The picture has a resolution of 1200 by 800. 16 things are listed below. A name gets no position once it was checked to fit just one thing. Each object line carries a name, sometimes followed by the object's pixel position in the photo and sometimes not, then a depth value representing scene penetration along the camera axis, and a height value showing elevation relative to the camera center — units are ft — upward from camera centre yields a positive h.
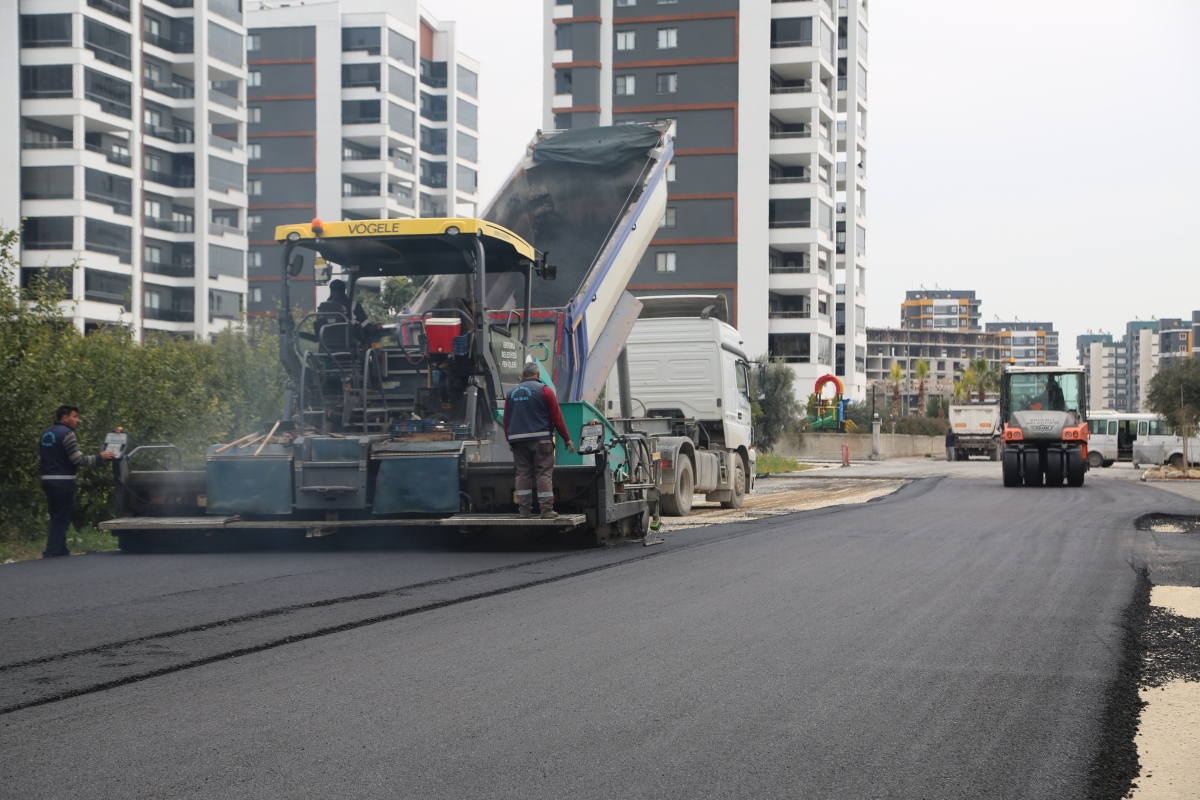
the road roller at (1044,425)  90.12 -1.08
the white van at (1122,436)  159.02 -3.55
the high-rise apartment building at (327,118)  261.65 +66.17
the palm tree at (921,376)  339.20 +10.32
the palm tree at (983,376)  339.77 +10.11
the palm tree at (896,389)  267.76 +5.44
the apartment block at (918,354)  597.93 +29.82
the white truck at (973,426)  190.90 -2.45
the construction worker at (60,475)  38.86 -2.16
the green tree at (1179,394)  127.34 +1.85
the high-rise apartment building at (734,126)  215.92 +53.13
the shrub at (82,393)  43.21 +0.68
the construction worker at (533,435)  36.78 -0.77
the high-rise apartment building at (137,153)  175.32 +41.83
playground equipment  175.42 +0.03
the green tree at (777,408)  156.35 +0.38
